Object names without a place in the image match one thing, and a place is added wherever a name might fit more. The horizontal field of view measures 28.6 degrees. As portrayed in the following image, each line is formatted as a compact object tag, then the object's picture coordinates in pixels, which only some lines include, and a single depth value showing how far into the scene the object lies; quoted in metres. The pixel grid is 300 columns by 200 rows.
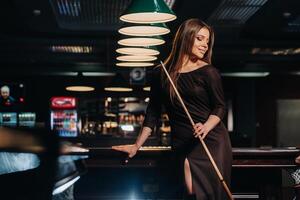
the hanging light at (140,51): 6.74
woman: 2.94
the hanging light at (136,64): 8.15
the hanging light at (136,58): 7.04
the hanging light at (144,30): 5.62
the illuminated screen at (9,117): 14.48
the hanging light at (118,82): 10.58
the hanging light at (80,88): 12.23
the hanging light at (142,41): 6.16
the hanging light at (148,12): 4.77
